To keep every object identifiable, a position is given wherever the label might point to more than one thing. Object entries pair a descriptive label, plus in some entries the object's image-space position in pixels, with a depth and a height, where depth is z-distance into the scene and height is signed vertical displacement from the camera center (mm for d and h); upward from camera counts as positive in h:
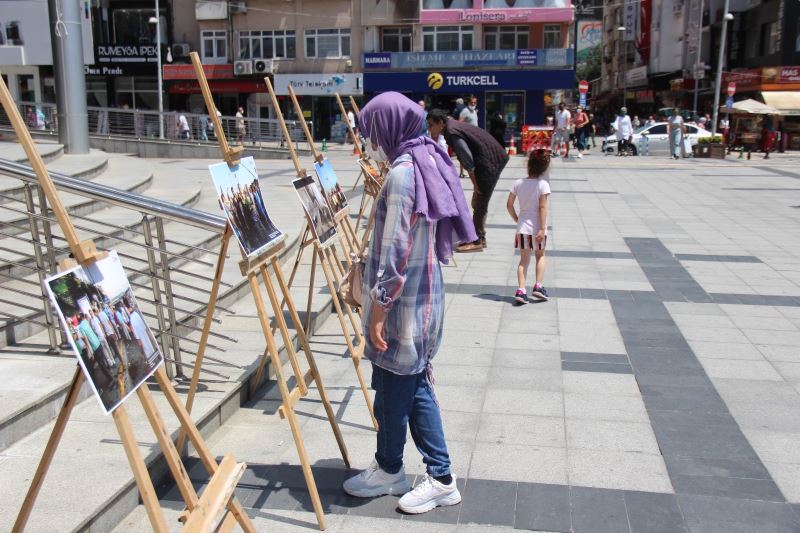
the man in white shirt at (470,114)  19188 -495
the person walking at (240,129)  27331 -1241
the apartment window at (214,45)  42656 +2753
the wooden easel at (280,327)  3494 -1136
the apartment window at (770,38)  38000 +2879
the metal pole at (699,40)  42891 +3051
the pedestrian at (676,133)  26312 -1347
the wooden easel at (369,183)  7926 -938
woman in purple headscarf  3332 -821
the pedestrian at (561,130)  25688 -1233
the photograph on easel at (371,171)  8125 -855
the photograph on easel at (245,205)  3562 -544
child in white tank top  7266 -1173
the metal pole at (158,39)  40312 +2949
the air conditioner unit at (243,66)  40844 +1515
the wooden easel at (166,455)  2293 -1181
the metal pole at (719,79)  34062 +701
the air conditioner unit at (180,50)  42906 +2494
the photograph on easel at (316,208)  4527 -697
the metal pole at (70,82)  12508 +207
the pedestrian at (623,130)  28375 -1319
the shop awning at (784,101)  34094 -289
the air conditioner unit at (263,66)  40656 +1520
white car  30062 -1702
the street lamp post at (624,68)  63616 +2326
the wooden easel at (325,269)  4438 -1123
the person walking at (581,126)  28797 -1201
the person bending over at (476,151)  9141 -676
